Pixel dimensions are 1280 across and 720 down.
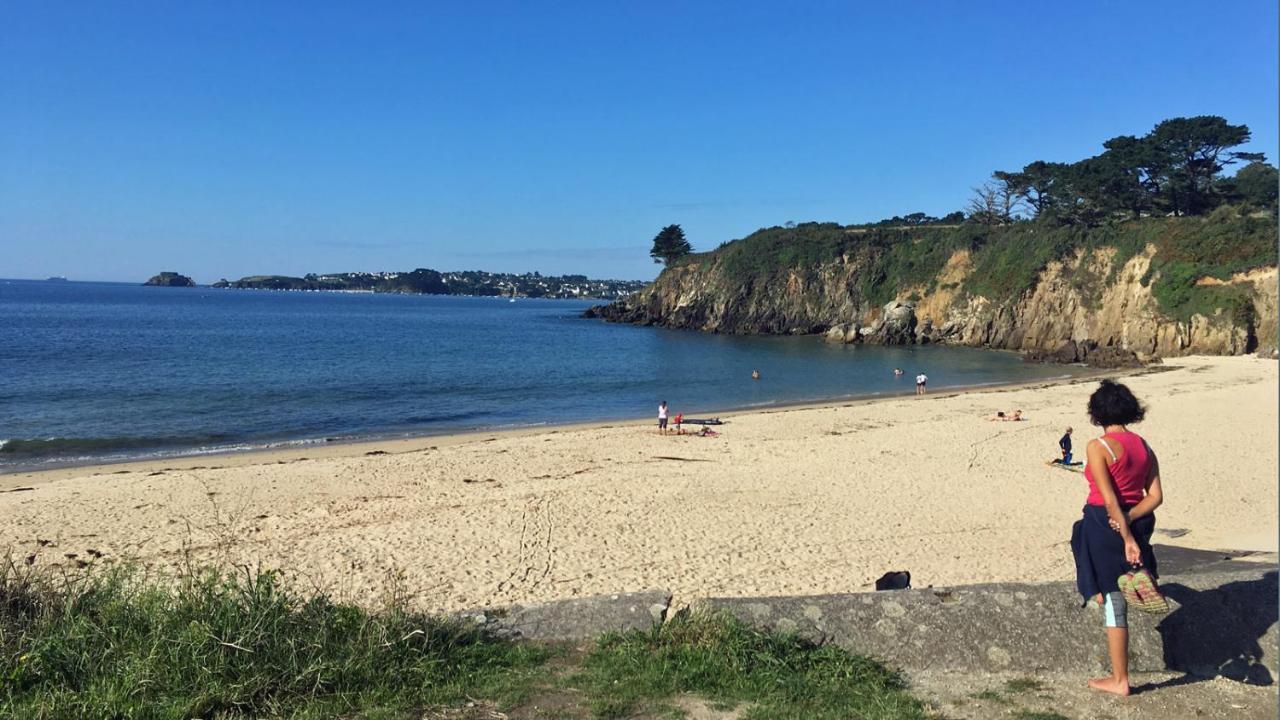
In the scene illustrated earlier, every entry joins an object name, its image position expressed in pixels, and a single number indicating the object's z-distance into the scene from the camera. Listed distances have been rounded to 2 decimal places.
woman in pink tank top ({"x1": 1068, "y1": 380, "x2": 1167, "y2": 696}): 4.47
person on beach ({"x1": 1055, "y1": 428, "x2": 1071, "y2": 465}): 18.11
